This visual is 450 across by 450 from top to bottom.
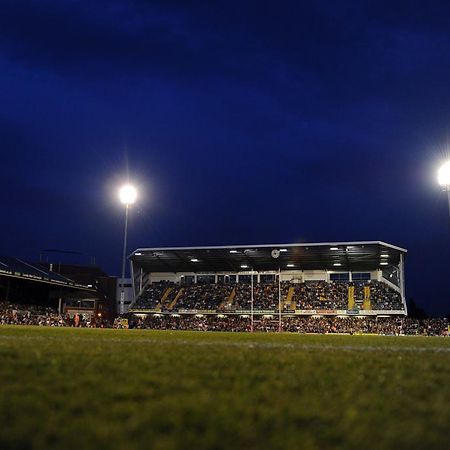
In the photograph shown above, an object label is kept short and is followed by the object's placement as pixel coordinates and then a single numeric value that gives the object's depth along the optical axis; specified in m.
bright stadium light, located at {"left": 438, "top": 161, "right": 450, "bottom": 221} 43.69
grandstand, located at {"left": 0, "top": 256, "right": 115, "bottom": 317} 67.64
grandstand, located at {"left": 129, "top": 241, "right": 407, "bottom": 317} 66.06
